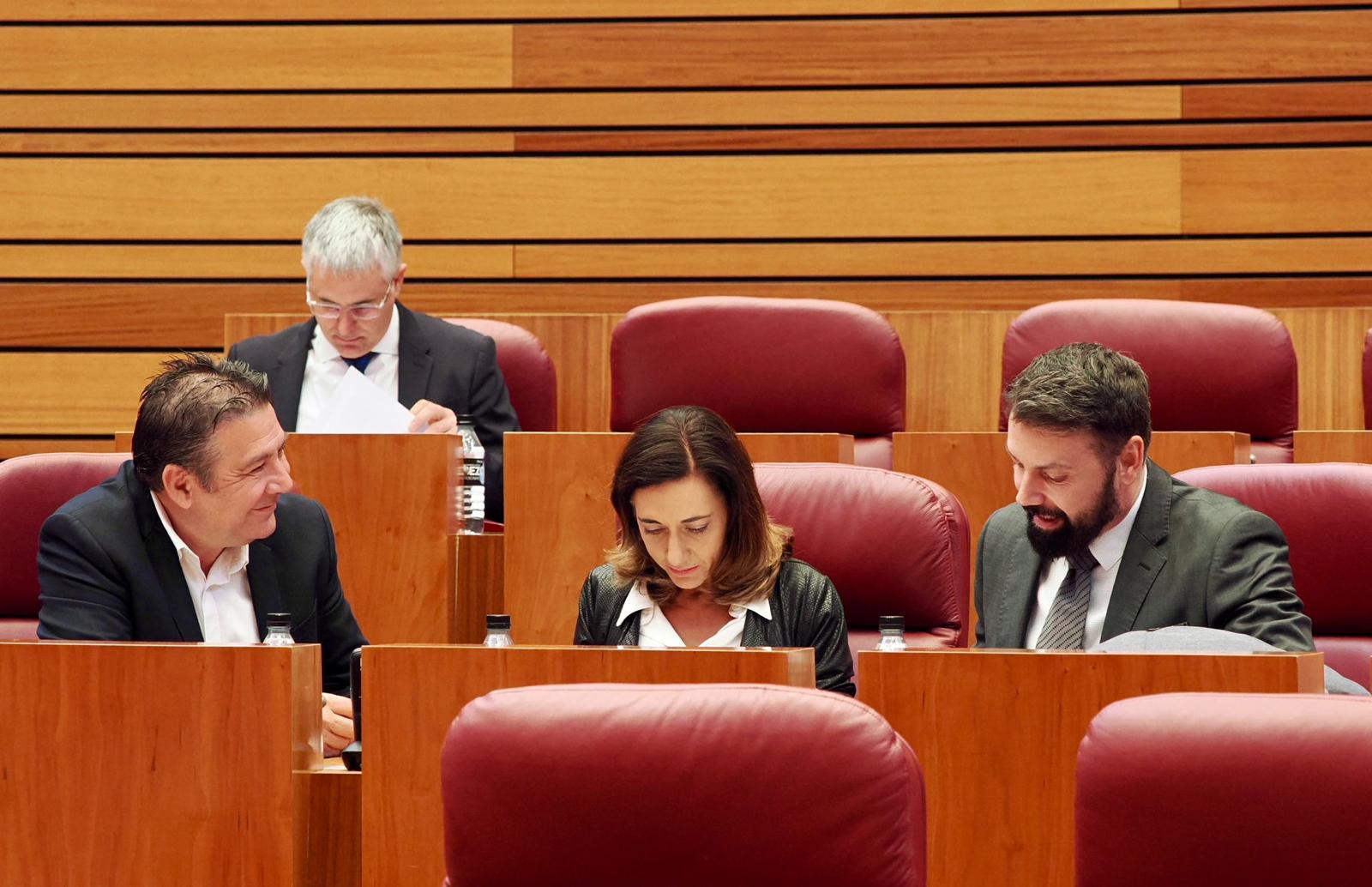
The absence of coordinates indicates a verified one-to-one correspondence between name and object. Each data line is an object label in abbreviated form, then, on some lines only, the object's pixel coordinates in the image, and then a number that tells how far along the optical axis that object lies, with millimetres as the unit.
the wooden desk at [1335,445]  7862
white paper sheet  7685
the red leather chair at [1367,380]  8186
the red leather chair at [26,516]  7415
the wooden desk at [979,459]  7736
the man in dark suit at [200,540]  7119
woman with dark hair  7155
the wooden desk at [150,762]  6685
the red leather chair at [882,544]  7266
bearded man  7111
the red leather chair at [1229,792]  6231
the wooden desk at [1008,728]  6623
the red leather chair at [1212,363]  7987
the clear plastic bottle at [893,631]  6911
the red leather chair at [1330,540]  7249
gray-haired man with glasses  7987
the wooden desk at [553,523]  7620
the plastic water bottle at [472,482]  7808
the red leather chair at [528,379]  8262
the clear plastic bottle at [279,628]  6848
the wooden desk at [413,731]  6717
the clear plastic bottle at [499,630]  6887
